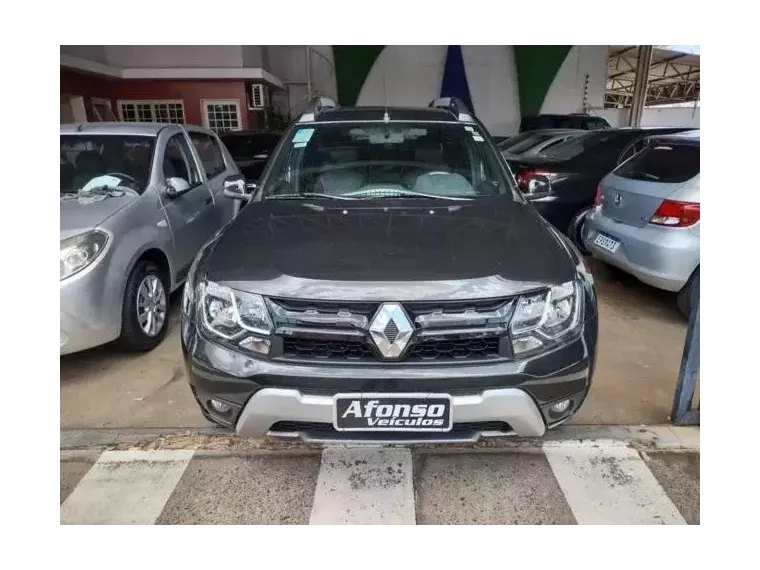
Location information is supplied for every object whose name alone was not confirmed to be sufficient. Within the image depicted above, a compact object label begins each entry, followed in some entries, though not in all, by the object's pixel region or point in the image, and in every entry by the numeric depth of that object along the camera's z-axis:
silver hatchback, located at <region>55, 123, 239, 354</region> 3.05
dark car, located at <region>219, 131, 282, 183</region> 7.63
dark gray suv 1.95
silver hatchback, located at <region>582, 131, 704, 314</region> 3.69
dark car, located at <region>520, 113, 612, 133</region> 11.89
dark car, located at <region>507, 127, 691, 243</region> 5.80
